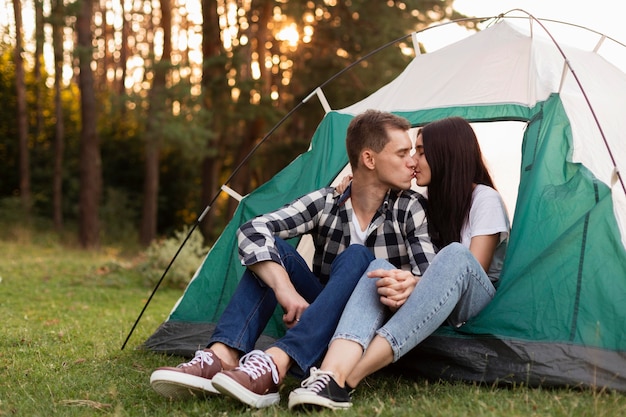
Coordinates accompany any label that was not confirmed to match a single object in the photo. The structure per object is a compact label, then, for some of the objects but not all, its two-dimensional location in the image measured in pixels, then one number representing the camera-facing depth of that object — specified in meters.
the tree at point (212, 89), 12.45
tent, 2.79
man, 2.63
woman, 2.58
